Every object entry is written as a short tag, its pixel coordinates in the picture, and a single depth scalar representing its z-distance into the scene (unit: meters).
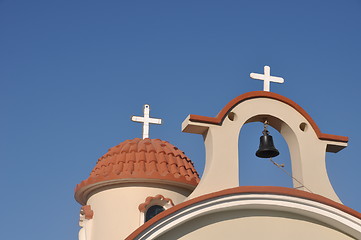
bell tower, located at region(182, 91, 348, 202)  15.57
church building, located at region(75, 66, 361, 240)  14.77
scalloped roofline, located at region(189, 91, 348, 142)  15.79
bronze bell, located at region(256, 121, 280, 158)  17.08
